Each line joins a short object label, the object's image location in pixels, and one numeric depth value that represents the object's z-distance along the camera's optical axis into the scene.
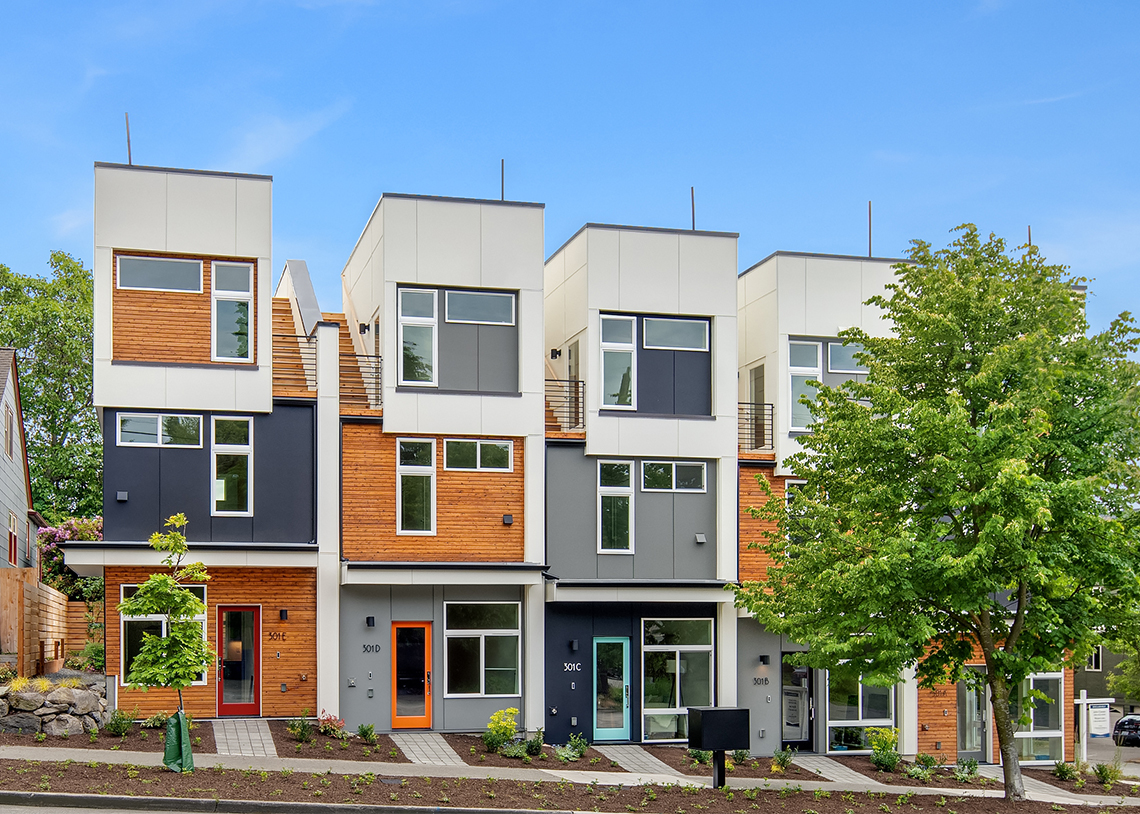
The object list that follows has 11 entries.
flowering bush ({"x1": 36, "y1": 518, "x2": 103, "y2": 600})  34.69
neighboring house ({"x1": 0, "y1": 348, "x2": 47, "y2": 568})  30.95
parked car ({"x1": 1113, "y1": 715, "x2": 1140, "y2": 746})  43.54
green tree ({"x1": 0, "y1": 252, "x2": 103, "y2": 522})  42.62
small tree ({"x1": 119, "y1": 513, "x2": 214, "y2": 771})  16.66
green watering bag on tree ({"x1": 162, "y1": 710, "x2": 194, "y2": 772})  15.52
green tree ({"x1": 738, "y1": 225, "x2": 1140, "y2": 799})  16.48
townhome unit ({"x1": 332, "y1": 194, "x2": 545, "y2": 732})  22.05
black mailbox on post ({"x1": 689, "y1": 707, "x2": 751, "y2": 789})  16.59
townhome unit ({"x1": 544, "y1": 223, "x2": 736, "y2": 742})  22.98
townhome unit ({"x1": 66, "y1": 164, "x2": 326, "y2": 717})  20.83
